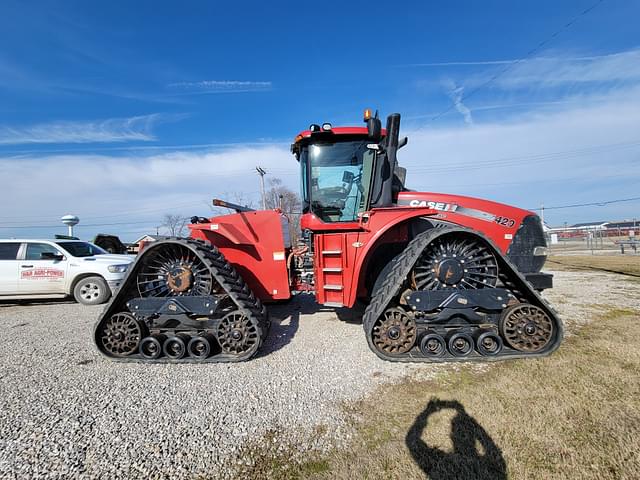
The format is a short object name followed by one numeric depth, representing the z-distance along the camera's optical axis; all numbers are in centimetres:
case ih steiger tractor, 337
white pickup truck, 718
